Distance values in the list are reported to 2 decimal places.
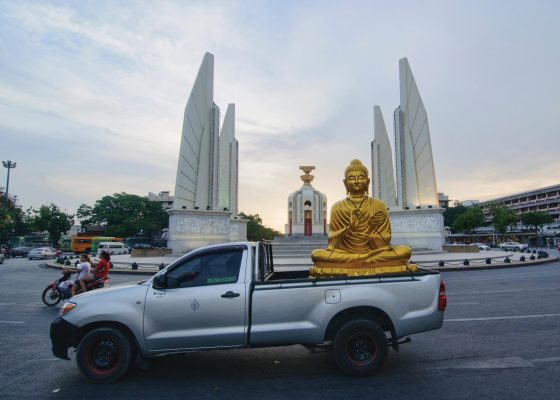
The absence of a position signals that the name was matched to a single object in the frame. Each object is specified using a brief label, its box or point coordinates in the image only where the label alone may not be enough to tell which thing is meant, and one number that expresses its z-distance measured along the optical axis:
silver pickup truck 4.30
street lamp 43.41
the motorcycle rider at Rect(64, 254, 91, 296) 9.37
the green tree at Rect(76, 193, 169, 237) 58.19
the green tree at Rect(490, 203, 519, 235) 64.02
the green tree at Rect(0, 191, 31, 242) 37.53
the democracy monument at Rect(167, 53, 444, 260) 30.30
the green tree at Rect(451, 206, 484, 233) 66.38
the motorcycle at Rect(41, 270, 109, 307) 9.79
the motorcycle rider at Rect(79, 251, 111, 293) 9.26
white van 38.72
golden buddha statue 5.98
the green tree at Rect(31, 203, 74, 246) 54.97
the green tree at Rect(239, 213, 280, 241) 69.25
